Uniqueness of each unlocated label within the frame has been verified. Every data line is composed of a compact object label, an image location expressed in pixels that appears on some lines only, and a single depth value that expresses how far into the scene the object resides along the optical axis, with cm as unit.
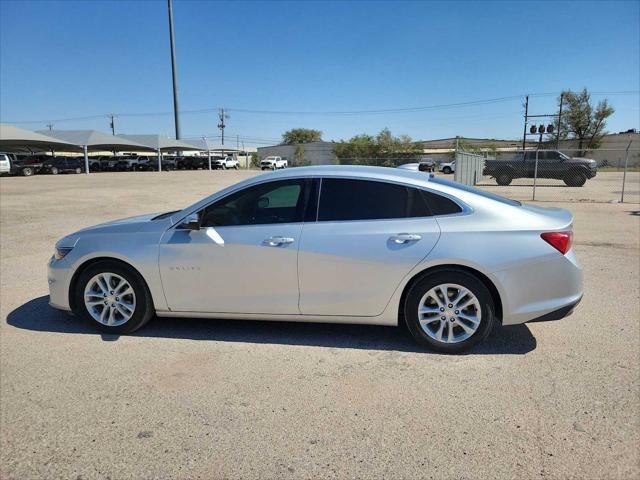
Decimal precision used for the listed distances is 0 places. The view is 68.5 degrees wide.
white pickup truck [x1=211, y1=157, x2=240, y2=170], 6222
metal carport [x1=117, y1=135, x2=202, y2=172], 5644
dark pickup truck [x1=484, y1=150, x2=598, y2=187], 2405
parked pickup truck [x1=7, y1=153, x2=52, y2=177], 3850
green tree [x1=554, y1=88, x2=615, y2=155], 6650
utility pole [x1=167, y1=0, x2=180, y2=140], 5366
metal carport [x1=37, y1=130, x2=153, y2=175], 4659
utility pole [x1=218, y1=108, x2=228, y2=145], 9581
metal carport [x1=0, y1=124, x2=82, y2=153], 3994
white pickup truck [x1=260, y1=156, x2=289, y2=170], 5841
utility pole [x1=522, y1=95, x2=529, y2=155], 5722
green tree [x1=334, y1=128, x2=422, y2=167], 5224
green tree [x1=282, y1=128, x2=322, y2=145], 11738
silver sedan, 375
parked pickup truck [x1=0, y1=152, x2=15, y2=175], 3612
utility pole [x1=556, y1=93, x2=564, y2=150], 6047
